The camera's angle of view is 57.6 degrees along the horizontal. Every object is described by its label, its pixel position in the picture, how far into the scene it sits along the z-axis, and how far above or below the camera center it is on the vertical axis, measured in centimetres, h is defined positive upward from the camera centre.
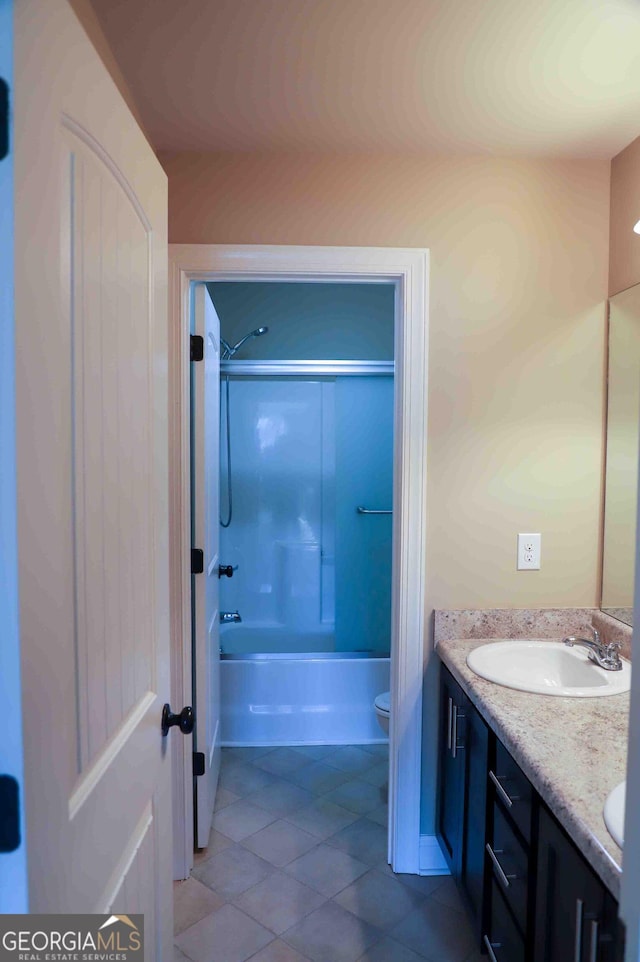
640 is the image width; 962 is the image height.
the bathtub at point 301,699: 299 -124
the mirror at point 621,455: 188 +2
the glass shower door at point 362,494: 351 -21
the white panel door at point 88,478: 66 -3
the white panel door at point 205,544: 208 -32
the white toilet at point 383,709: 266 -114
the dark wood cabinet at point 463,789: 161 -100
